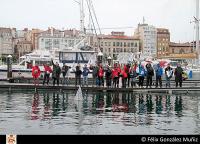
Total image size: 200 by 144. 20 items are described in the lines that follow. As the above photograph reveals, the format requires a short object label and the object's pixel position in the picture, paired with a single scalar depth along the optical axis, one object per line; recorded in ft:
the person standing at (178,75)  111.75
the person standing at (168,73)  112.51
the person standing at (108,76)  116.67
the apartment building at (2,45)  622.29
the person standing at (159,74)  112.16
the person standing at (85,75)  120.78
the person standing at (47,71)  118.01
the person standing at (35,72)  119.14
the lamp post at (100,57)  156.35
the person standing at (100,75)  115.20
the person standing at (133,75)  115.85
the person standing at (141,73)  112.63
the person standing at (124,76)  112.57
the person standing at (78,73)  117.60
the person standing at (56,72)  117.39
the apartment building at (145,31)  648.21
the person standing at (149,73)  110.99
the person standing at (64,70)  122.93
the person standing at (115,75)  114.04
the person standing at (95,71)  118.21
